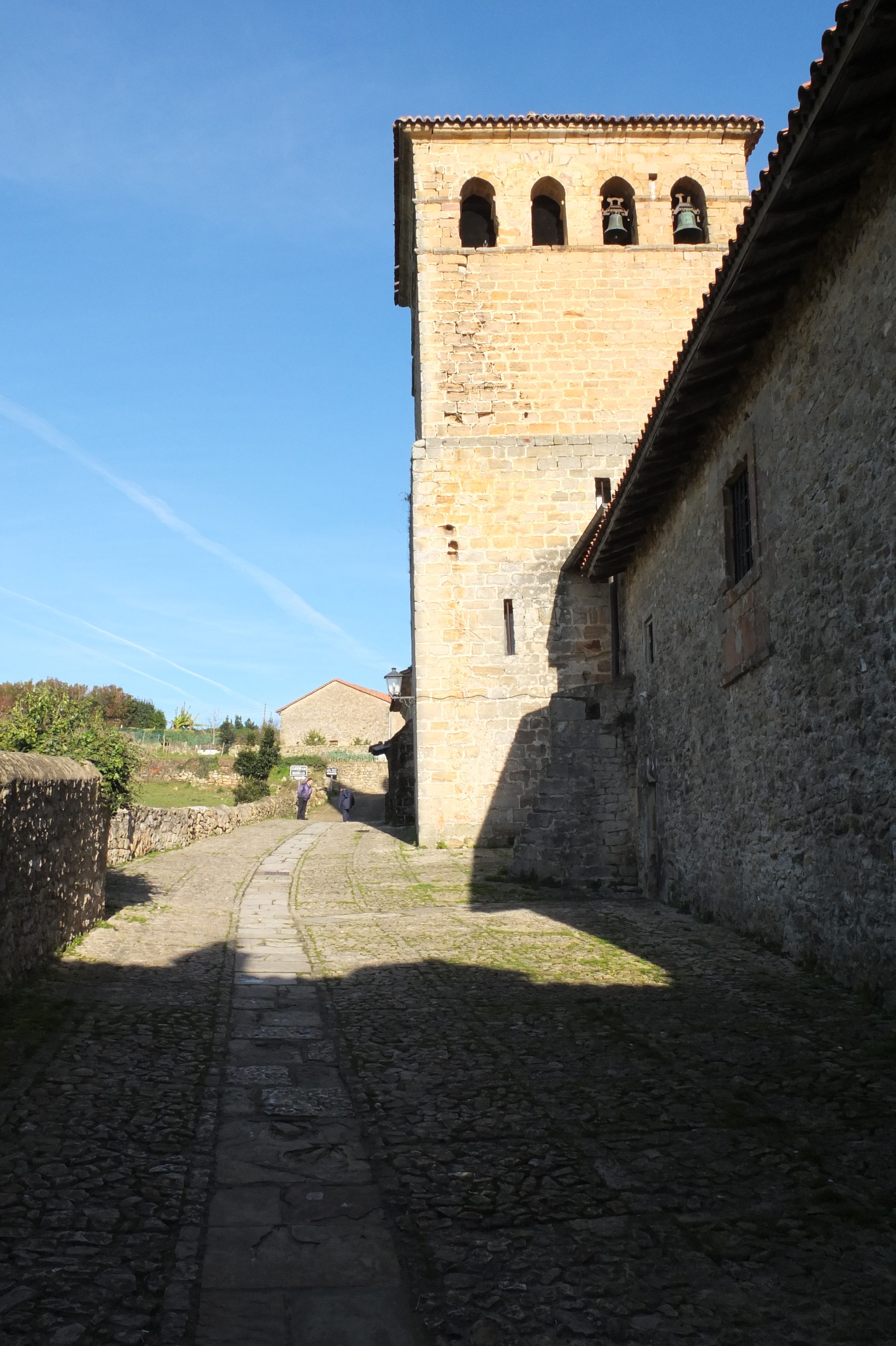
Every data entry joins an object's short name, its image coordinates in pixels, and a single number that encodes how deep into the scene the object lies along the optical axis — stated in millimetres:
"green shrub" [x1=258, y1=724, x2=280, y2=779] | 44188
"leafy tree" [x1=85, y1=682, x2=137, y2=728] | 58156
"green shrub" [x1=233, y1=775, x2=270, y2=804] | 38969
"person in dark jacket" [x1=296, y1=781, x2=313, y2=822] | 31203
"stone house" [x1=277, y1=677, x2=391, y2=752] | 60500
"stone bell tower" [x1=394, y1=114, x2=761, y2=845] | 17109
